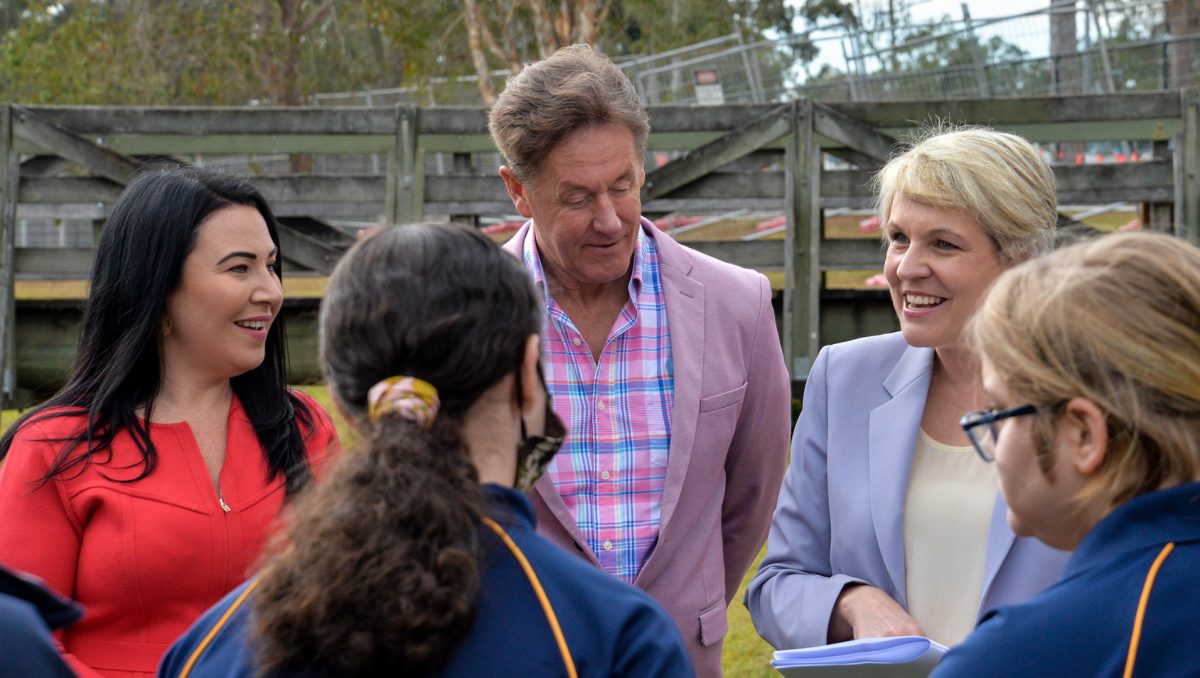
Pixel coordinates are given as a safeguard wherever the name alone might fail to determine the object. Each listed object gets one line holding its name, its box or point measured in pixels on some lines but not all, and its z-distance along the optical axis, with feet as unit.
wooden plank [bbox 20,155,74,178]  27.86
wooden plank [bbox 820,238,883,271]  26.61
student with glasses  5.48
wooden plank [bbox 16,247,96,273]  27.71
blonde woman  9.06
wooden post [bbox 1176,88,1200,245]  25.68
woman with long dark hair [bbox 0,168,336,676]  9.09
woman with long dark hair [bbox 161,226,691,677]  5.05
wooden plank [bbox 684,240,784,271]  27.17
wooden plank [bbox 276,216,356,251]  29.76
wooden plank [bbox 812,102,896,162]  26.07
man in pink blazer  10.31
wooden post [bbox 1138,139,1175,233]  26.48
